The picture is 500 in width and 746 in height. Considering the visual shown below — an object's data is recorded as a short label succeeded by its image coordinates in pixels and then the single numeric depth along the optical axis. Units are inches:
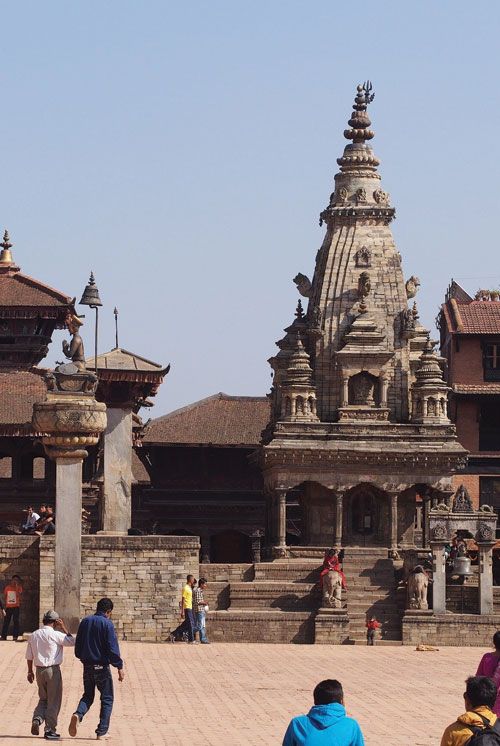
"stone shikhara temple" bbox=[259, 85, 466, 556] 2066.9
